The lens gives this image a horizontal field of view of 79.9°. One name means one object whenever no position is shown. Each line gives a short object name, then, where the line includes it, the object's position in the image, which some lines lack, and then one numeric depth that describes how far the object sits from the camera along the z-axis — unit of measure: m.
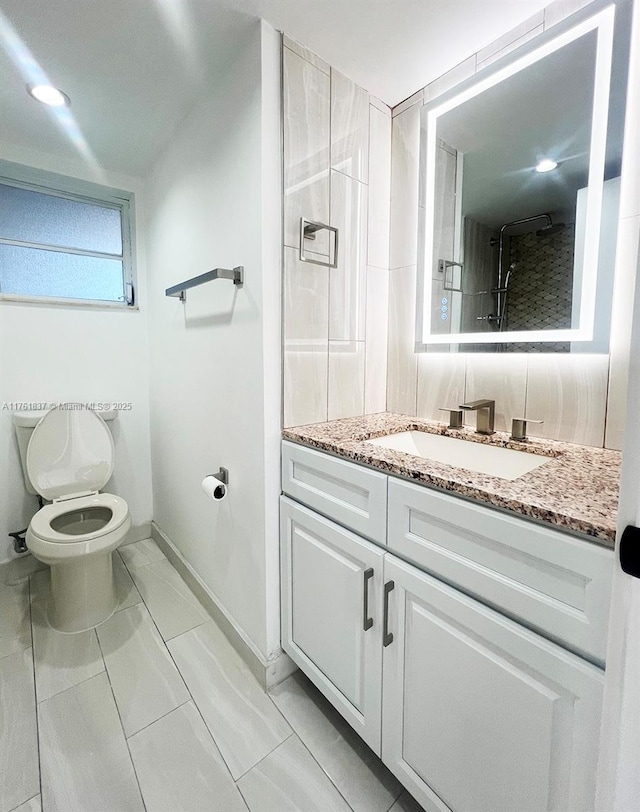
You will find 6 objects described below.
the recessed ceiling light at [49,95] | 1.41
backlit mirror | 1.03
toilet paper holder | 1.52
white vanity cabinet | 0.65
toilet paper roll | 1.38
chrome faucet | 1.24
